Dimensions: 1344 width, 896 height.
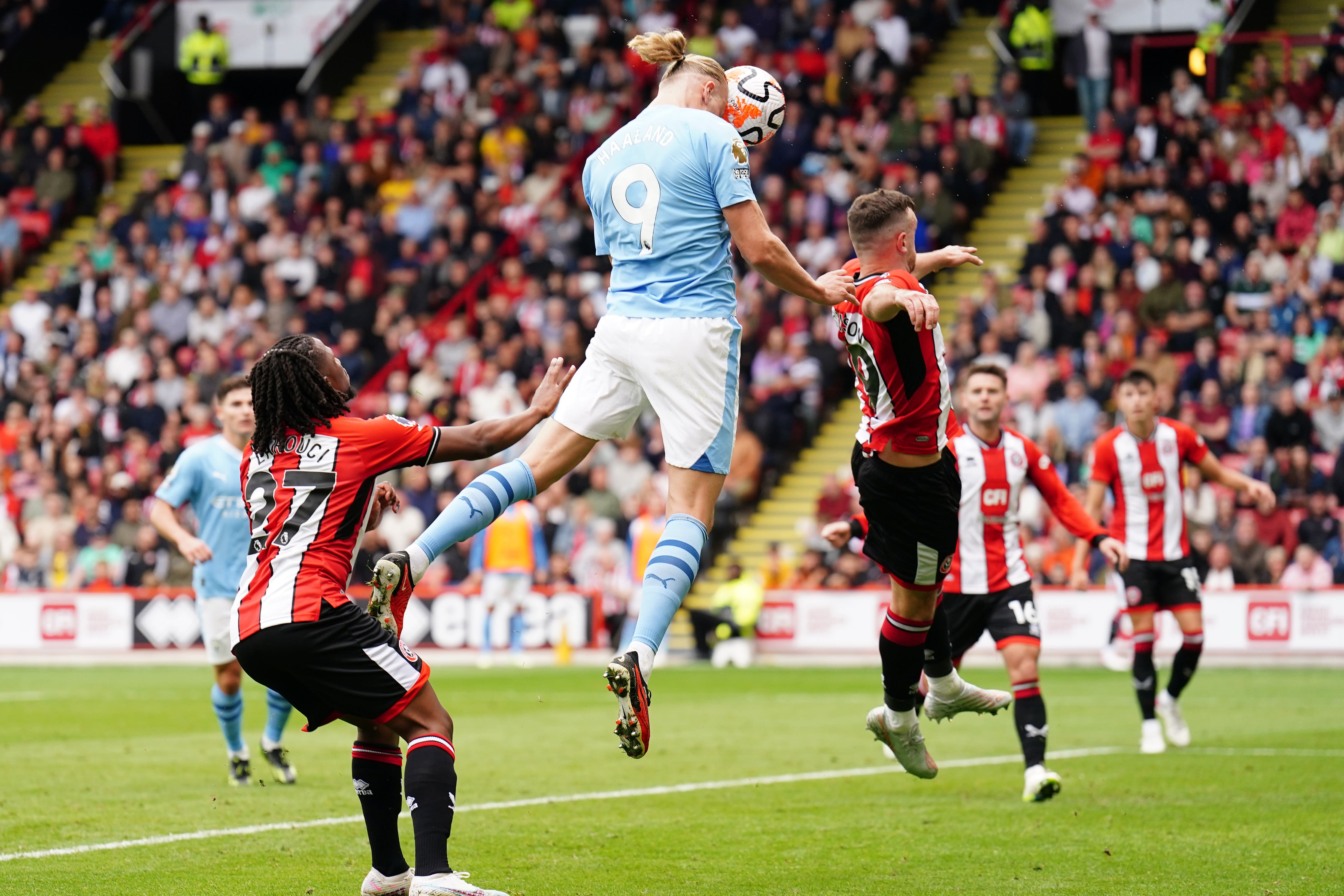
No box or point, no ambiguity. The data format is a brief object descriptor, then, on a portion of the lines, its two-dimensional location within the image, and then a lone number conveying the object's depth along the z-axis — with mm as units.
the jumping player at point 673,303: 13367
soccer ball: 14945
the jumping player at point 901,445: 14531
